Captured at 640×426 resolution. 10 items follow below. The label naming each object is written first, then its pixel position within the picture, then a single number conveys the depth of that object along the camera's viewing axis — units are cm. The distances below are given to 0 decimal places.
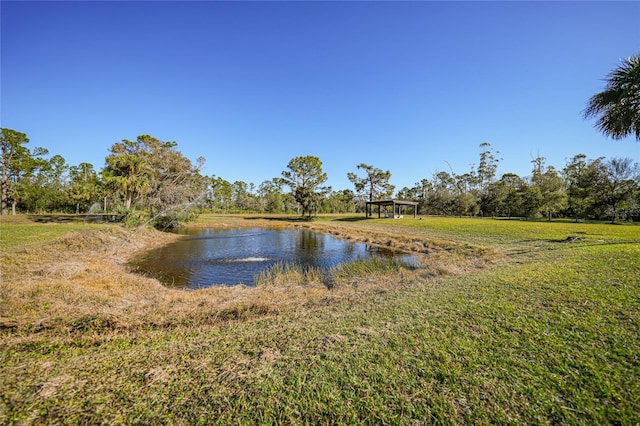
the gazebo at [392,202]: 3591
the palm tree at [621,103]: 859
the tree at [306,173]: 4706
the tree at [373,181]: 5075
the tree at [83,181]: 3619
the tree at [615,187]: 2961
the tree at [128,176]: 2311
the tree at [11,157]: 2700
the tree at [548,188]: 3525
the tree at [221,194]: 6541
